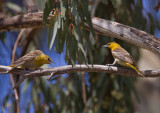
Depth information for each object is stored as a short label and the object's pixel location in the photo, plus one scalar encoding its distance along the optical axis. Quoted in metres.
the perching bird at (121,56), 5.43
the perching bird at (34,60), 5.53
